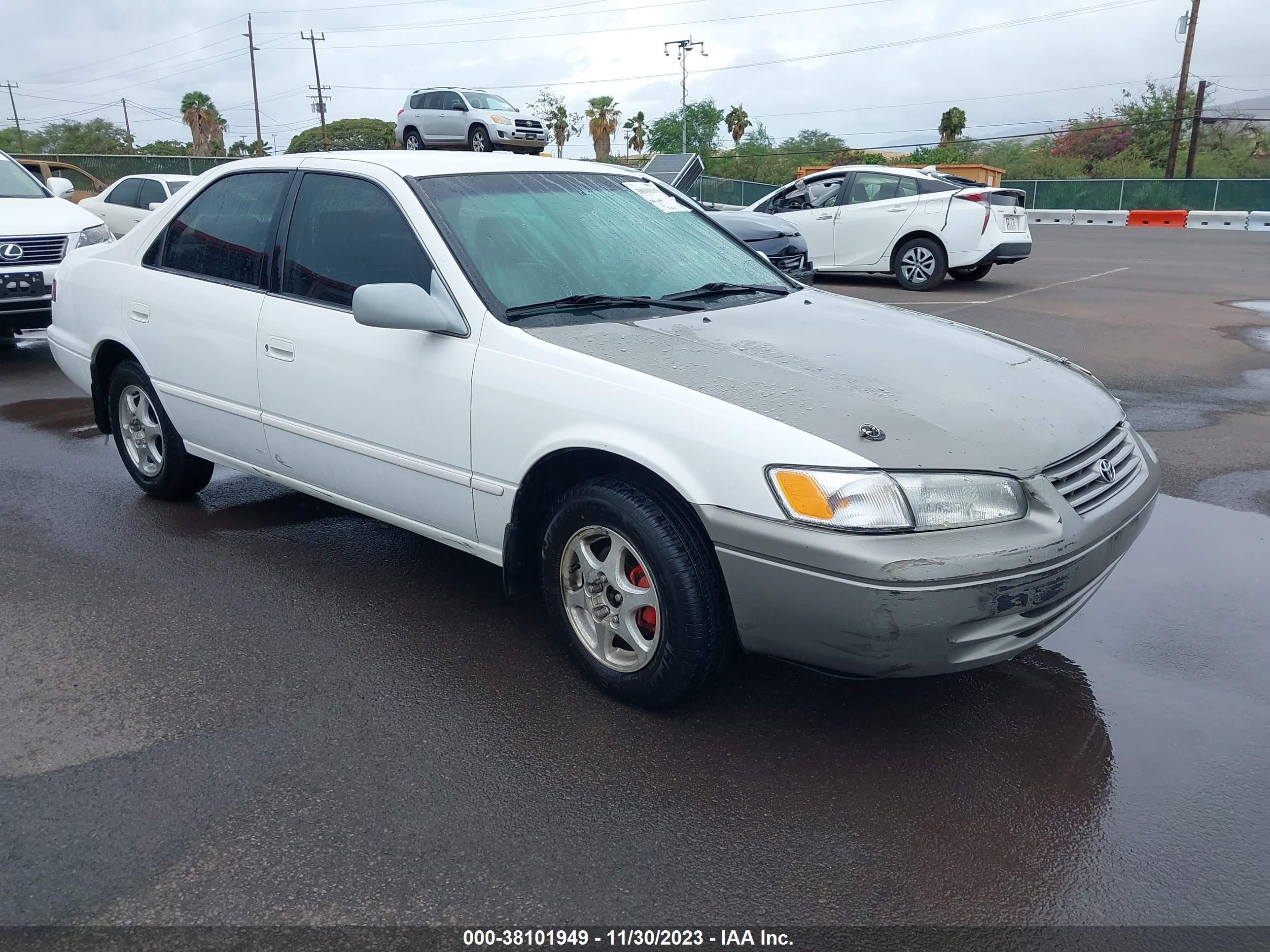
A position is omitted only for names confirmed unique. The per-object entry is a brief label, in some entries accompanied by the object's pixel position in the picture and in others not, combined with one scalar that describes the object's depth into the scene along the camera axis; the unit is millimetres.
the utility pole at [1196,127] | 42188
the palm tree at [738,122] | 70938
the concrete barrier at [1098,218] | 30641
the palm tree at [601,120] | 70062
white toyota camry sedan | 2814
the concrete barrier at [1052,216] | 31438
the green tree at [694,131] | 66375
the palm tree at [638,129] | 74500
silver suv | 23406
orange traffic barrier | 28406
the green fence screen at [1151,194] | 32375
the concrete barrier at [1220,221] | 27078
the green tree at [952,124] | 58562
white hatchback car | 13422
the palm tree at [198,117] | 68438
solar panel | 14180
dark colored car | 11195
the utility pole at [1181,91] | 41375
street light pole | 50781
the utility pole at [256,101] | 54094
